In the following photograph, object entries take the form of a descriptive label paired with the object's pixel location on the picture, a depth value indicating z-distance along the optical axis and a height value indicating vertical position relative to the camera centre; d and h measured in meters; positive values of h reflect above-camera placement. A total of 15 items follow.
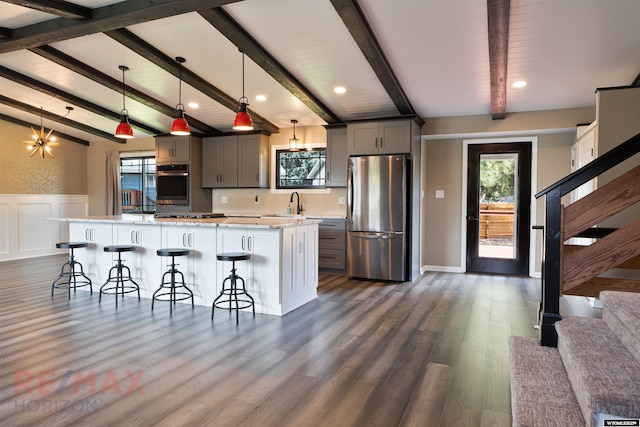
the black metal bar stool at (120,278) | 4.66 -0.87
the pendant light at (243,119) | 4.25 +0.89
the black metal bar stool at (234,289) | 3.95 -0.84
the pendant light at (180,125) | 4.54 +0.88
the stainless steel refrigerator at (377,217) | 5.79 -0.17
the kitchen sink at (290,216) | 6.48 -0.17
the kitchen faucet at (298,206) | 7.20 -0.02
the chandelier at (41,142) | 7.14 +1.09
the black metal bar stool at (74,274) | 4.87 -0.87
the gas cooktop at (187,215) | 6.68 -0.17
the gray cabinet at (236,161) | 7.33 +0.80
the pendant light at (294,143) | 7.15 +1.09
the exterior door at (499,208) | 6.23 -0.03
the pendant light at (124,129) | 4.85 +0.89
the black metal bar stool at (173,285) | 4.21 -0.87
